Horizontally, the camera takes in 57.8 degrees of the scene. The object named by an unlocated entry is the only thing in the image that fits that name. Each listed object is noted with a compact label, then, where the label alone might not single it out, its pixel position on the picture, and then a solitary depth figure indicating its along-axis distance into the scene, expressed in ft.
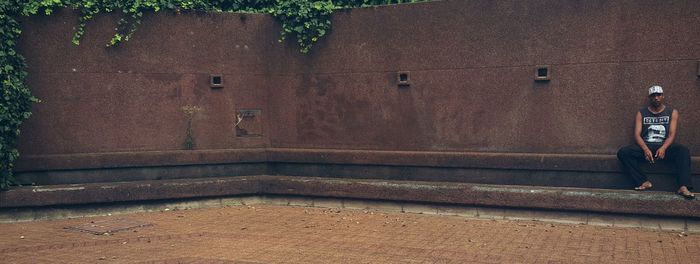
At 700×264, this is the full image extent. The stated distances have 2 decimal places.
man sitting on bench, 25.32
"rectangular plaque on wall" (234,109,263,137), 35.04
